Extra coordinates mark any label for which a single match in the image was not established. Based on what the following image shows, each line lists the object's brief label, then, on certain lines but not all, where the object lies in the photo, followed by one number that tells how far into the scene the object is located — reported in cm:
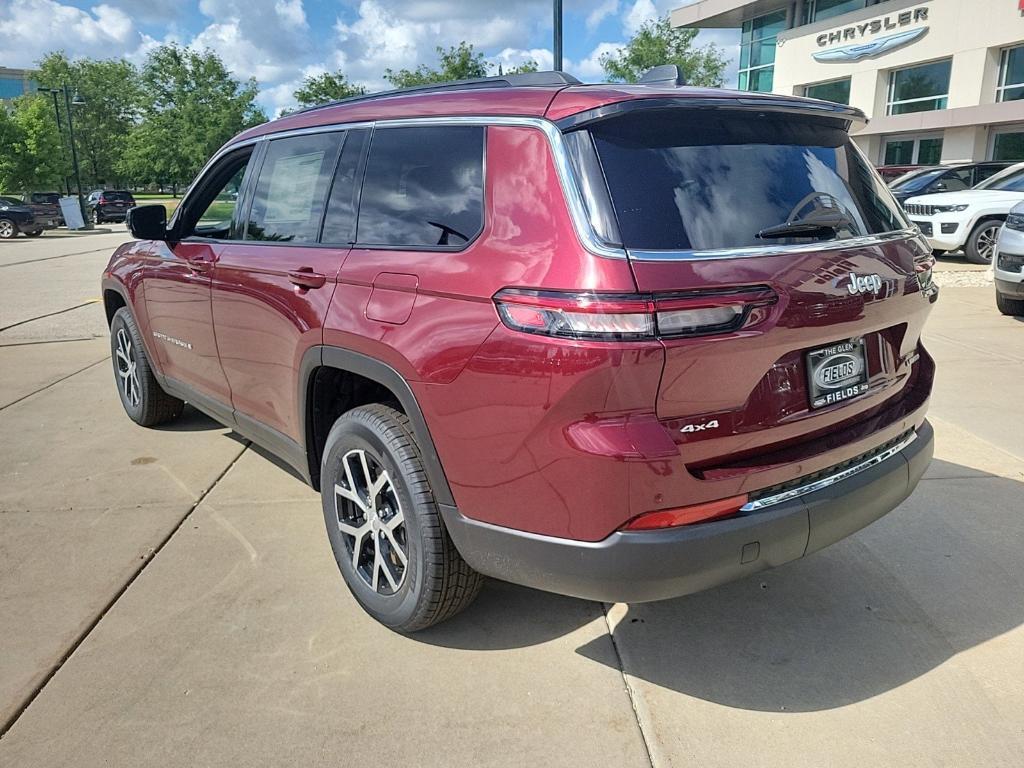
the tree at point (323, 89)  4306
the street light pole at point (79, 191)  3391
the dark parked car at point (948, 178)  1547
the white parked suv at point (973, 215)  1268
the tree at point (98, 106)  7838
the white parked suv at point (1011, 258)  779
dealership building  2670
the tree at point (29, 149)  4303
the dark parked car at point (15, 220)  2653
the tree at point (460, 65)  3828
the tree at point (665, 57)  3891
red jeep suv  208
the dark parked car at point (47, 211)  2846
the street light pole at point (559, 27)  901
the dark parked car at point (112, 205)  3712
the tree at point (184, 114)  5319
